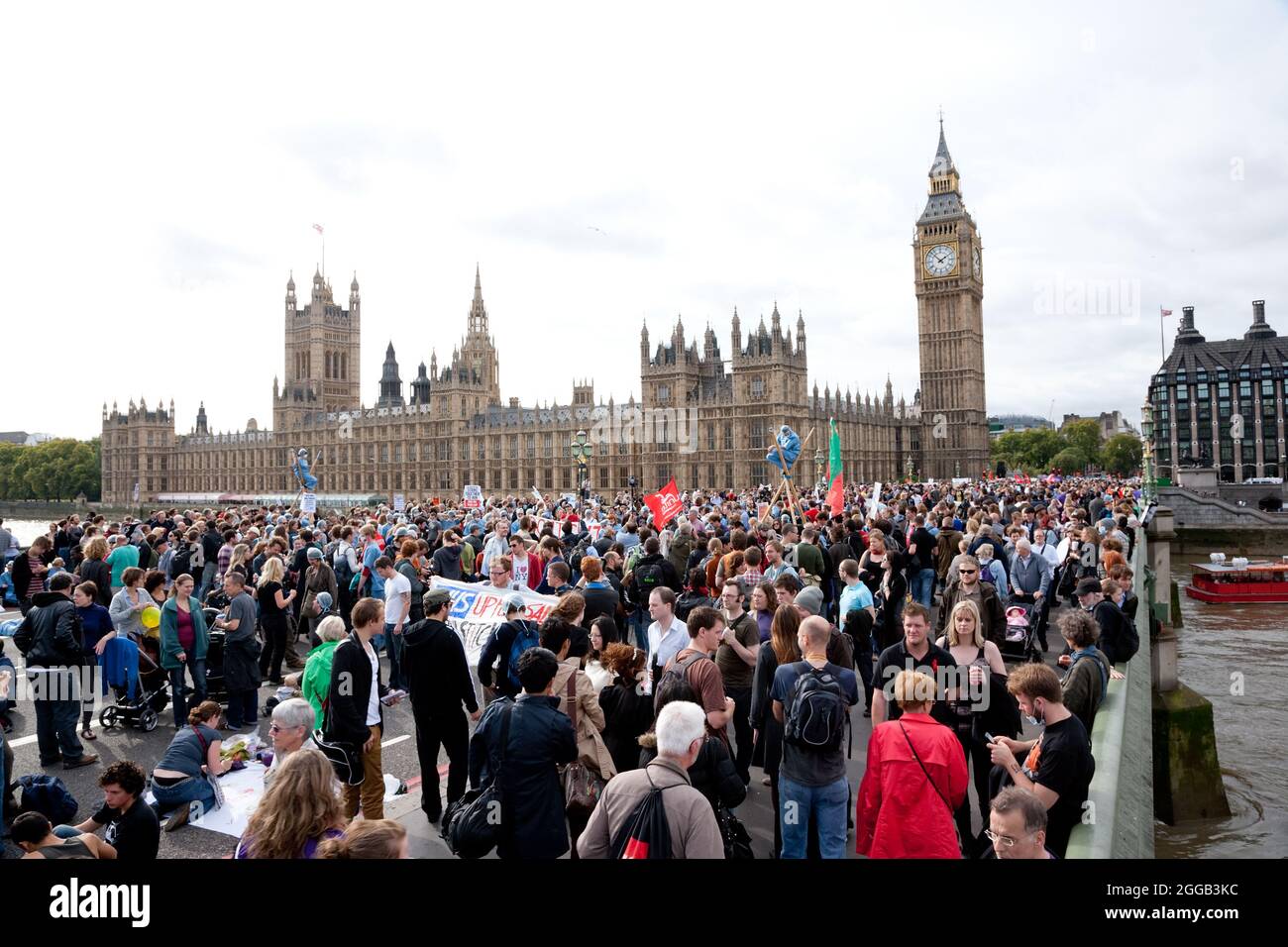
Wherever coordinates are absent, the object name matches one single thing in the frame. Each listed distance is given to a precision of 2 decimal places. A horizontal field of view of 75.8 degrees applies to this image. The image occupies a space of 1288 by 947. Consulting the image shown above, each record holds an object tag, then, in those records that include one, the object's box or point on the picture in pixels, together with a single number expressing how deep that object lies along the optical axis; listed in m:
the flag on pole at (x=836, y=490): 17.58
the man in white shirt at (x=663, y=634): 6.22
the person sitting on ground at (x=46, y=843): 3.54
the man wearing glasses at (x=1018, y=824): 3.16
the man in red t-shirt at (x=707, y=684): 4.86
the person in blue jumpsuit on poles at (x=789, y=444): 22.92
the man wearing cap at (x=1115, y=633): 7.07
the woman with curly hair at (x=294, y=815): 3.08
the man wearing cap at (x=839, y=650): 5.41
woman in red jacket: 3.79
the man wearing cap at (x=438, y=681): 5.74
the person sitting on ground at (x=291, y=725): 4.28
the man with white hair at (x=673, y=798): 3.12
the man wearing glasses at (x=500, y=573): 7.79
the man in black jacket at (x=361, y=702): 5.45
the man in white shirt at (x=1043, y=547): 10.92
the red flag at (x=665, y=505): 16.83
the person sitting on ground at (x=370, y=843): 2.78
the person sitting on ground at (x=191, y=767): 5.95
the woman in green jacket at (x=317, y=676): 5.65
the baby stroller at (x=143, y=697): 8.49
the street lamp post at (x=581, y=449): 27.45
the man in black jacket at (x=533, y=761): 4.02
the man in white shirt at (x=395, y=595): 8.28
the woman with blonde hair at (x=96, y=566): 10.34
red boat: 30.16
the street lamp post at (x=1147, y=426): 30.23
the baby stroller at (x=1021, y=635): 8.48
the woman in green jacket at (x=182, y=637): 8.16
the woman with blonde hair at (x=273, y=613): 9.44
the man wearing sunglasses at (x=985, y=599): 7.16
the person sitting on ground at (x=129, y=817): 4.10
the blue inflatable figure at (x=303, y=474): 29.50
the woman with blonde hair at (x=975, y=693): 5.05
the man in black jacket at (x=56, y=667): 7.27
